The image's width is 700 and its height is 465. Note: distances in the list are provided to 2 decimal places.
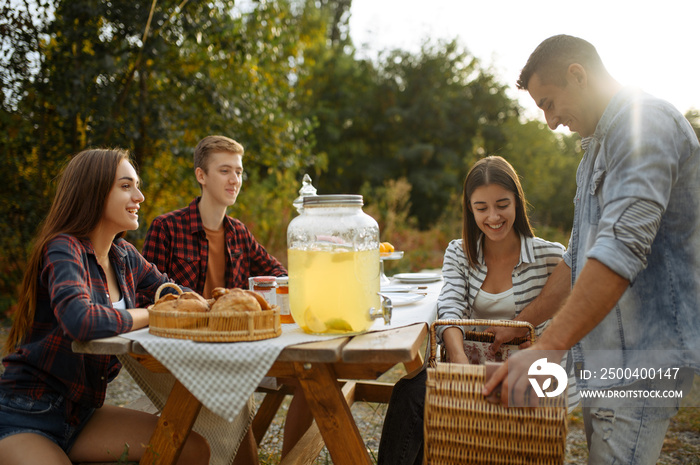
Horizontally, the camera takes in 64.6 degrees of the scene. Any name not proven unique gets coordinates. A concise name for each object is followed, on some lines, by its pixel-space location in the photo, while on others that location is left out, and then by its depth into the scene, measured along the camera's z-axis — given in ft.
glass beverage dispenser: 5.58
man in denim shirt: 4.95
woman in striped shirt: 8.45
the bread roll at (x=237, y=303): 5.48
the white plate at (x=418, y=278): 10.70
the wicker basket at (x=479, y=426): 5.18
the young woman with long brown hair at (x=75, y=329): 5.81
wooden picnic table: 5.19
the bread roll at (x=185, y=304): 5.64
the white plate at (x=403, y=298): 7.91
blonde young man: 10.52
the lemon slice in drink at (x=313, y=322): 5.70
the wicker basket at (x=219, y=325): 5.38
